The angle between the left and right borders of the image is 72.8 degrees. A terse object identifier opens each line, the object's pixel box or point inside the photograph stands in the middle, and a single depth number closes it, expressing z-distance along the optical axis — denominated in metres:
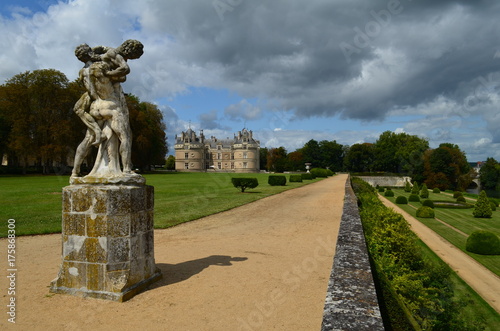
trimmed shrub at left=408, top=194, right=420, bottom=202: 28.28
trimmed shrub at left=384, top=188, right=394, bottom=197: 33.11
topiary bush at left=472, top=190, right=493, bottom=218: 19.16
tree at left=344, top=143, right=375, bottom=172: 73.25
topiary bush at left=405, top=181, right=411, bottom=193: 40.44
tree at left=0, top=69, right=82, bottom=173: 34.59
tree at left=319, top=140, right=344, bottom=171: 78.00
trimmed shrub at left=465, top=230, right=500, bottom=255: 10.82
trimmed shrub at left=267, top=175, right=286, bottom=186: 29.23
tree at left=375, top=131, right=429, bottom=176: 65.81
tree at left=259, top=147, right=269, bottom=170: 105.19
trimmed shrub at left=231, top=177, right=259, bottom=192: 21.64
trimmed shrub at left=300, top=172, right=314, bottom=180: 41.54
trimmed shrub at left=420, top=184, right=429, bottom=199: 31.39
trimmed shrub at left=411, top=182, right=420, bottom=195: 32.35
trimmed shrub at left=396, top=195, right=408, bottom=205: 26.56
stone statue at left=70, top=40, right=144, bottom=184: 4.77
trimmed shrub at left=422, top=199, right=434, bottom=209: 21.82
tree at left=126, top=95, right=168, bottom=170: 43.56
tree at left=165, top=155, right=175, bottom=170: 103.25
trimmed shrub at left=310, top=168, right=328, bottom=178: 49.38
